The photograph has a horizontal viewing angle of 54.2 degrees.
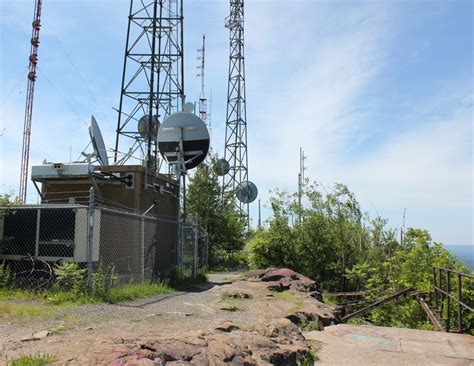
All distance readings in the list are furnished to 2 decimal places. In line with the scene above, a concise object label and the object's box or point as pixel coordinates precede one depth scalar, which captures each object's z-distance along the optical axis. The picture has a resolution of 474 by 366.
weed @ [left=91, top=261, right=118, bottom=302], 9.18
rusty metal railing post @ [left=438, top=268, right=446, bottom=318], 11.28
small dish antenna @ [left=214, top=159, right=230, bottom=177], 27.09
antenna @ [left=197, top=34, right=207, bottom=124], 38.72
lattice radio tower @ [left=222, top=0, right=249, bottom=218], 34.38
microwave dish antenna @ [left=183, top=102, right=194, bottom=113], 18.78
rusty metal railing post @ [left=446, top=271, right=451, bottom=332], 10.01
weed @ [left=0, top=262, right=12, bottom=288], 9.87
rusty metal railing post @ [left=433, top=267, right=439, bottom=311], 11.60
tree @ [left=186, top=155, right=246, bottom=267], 25.61
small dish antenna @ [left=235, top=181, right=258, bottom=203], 34.44
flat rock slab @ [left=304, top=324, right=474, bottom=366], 6.70
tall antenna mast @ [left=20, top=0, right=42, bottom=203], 37.43
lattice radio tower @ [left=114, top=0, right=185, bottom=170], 18.75
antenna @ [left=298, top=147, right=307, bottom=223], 18.55
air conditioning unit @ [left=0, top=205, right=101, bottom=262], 10.47
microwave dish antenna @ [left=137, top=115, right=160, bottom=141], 19.90
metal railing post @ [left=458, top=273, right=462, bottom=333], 9.09
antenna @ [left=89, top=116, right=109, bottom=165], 15.21
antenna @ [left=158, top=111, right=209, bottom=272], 16.95
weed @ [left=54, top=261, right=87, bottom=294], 9.17
